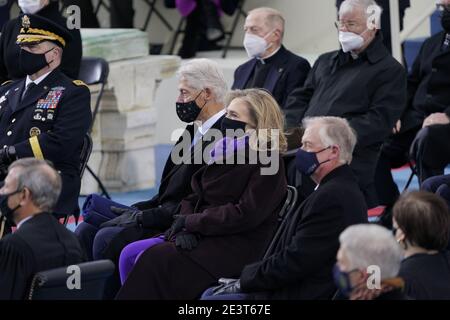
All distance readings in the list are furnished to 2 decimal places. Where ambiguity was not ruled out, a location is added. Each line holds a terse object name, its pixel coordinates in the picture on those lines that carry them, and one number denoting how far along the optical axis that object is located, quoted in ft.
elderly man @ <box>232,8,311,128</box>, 57.77
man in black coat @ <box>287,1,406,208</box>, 53.01
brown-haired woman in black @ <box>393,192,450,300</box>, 36.88
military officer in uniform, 50.31
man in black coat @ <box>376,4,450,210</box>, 57.93
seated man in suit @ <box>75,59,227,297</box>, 47.11
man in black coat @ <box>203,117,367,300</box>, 39.17
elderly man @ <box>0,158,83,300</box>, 36.45
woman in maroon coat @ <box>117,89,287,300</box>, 43.21
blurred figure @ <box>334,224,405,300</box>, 33.65
